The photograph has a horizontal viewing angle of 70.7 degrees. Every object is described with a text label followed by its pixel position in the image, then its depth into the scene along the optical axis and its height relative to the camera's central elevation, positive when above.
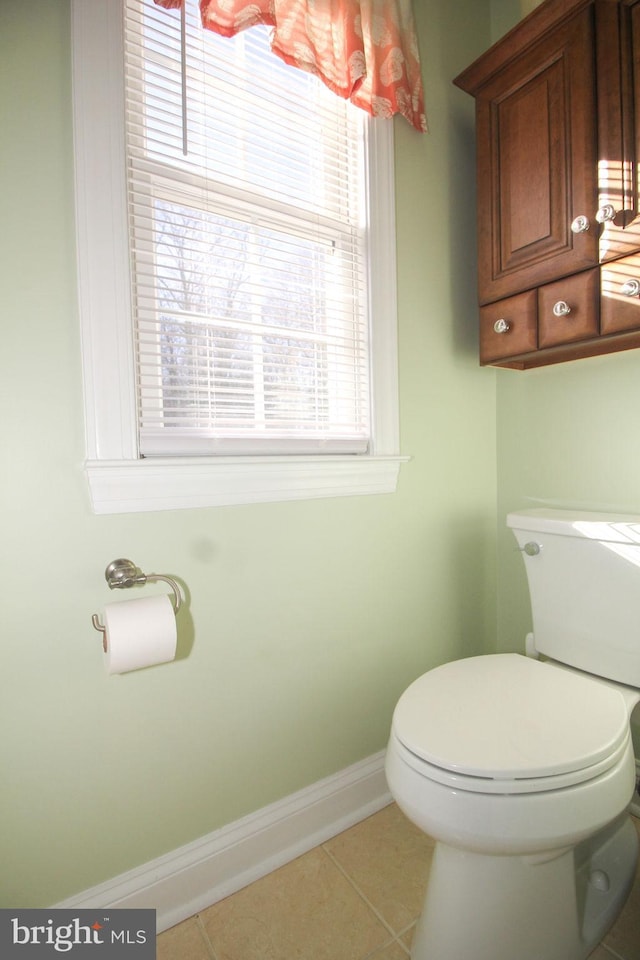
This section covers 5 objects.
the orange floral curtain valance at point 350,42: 0.94 +1.00
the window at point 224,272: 0.90 +0.47
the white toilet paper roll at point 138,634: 0.84 -0.31
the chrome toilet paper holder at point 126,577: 0.91 -0.22
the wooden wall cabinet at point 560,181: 0.99 +0.68
